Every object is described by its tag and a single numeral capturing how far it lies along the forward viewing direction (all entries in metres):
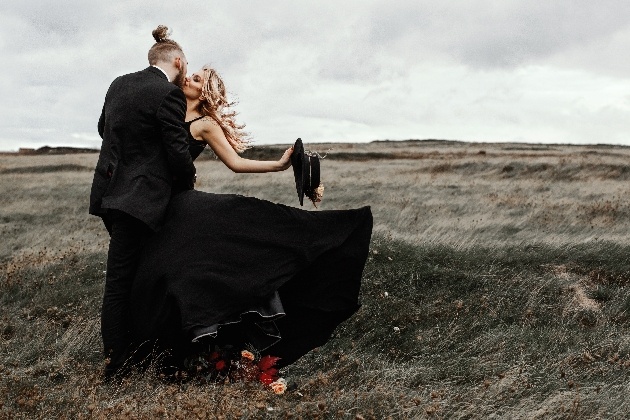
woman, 4.86
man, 4.67
